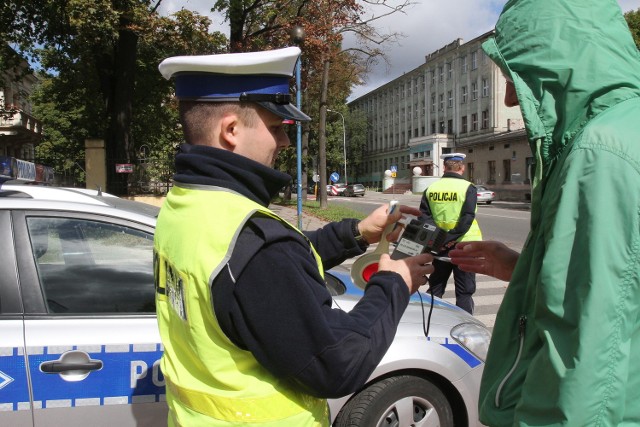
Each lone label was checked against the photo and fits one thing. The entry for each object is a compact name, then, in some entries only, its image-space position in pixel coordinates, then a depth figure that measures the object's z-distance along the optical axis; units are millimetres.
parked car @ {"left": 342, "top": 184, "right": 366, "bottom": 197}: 53625
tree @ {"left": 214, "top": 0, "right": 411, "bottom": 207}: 16016
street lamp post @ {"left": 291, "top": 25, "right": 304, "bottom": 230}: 12311
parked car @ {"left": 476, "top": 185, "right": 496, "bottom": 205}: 37156
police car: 2232
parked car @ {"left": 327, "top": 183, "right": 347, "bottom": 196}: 55750
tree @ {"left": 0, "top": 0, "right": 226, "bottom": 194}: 13258
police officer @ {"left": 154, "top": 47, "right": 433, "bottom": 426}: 1168
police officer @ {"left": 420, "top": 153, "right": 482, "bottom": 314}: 5176
